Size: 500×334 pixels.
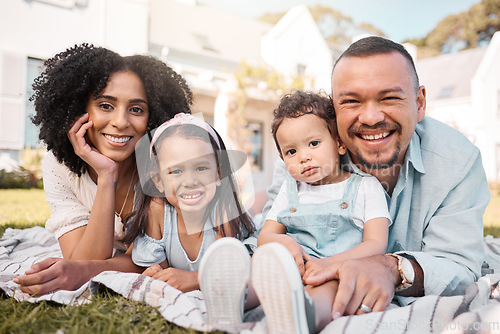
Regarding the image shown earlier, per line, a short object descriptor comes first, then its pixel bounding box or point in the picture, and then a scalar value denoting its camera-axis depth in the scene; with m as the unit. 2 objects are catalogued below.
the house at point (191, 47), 8.88
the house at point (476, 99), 16.52
